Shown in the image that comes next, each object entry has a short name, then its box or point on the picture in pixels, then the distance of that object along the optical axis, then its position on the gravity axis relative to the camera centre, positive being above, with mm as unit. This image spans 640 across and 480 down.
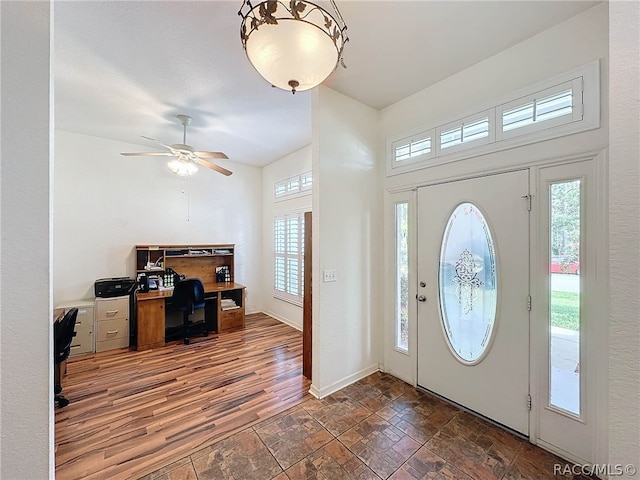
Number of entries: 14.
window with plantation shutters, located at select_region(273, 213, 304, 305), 4562 -327
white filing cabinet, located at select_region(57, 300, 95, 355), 3465 -1248
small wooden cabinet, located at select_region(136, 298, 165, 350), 3670 -1258
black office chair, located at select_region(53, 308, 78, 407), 2412 -1028
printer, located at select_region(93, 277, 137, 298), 3717 -716
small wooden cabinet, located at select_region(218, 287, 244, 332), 4367 -1278
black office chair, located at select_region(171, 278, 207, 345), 3814 -891
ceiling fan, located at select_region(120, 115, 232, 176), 3170 +1079
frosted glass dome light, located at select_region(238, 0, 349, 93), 1119 +922
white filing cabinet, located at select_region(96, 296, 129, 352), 3592 -1219
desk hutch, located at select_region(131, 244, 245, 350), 3730 -842
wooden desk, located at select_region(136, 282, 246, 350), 3668 -1178
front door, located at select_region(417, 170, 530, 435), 2035 -503
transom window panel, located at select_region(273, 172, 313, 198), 4480 +1037
